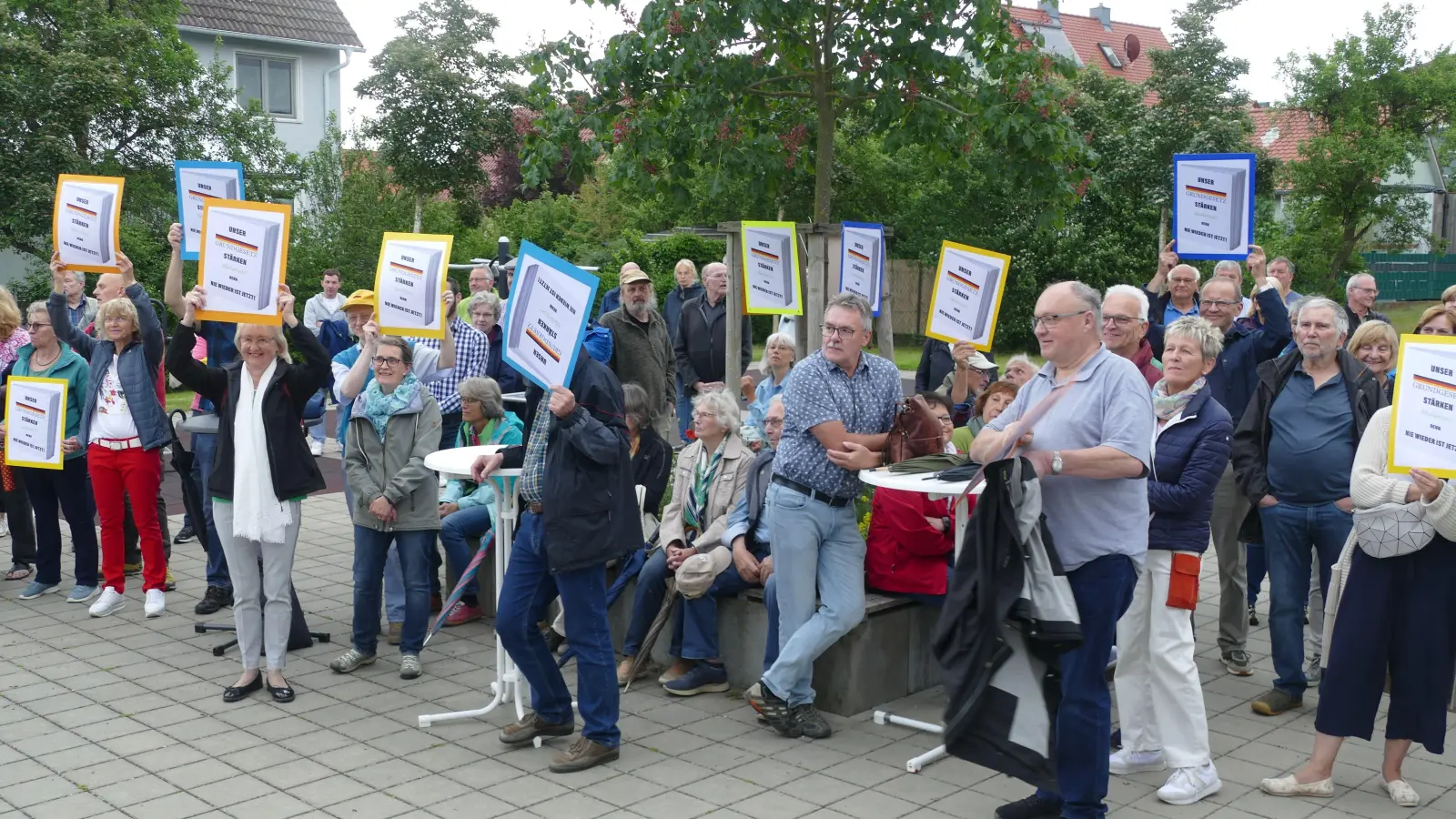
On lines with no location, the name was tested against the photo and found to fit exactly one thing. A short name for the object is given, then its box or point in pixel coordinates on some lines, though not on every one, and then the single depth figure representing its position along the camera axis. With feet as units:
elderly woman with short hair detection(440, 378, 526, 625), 26.35
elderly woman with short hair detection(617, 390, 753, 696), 22.75
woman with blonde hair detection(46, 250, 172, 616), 27.30
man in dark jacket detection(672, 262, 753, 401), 40.65
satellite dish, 166.30
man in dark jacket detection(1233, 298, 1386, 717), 20.88
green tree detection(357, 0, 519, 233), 124.98
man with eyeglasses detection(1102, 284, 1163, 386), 20.03
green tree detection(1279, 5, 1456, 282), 114.62
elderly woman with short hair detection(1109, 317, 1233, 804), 18.19
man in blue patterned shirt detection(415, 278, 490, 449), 29.94
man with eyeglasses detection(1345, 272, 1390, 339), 34.45
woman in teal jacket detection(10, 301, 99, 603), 29.22
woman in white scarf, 22.40
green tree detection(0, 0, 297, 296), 66.28
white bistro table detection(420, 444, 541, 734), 20.40
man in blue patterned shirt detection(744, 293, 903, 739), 19.27
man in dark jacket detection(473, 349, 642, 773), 18.45
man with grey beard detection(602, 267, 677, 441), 36.96
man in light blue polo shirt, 15.74
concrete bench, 21.39
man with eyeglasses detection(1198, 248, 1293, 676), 23.90
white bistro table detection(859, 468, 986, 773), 16.90
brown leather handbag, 19.13
